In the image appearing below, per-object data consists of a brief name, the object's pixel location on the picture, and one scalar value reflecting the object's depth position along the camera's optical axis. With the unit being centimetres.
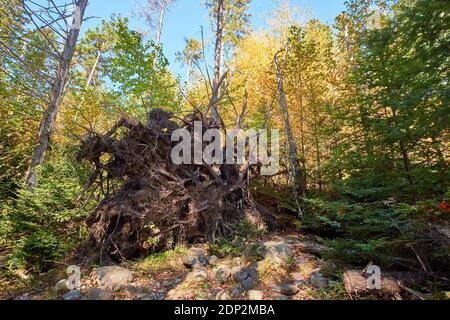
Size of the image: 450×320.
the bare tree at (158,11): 1283
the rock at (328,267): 341
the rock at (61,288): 330
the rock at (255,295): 290
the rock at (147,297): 306
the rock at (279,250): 401
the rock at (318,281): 313
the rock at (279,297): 292
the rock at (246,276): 325
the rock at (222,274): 340
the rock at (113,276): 337
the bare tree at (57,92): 579
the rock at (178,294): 305
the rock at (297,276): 343
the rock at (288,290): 303
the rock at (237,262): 388
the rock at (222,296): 291
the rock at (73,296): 305
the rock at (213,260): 403
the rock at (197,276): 339
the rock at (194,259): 398
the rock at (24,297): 329
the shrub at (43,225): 436
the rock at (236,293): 301
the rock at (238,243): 481
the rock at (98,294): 301
